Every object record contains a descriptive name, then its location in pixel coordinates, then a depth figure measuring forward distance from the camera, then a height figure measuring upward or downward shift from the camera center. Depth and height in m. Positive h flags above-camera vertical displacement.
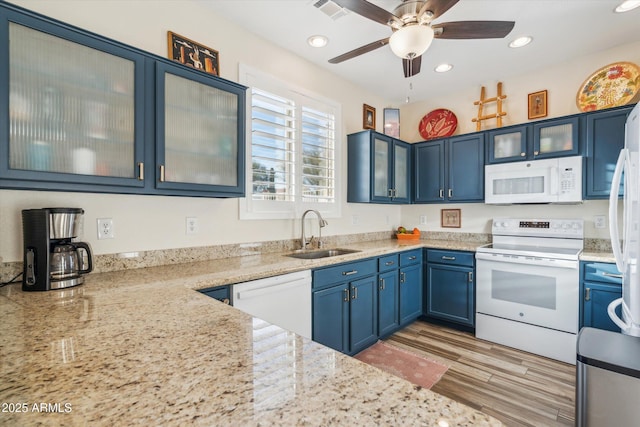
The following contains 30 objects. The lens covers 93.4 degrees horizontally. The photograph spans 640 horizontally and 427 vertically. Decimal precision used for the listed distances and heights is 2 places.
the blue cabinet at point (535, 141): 2.79 +0.72
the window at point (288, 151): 2.56 +0.58
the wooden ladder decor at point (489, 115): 3.42 +1.20
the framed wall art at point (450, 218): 3.81 -0.07
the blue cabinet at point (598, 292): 2.34 -0.63
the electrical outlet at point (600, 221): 2.81 -0.08
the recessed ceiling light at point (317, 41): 2.62 +1.52
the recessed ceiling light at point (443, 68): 3.11 +1.52
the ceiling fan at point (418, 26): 1.77 +1.18
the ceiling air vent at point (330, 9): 2.11 +1.47
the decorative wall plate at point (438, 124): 3.81 +1.16
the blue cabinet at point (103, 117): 1.31 +0.50
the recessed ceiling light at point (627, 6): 2.14 +1.50
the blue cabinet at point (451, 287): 3.10 -0.80
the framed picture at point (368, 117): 3.72 +1.20
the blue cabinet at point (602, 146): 2.55 +0.57
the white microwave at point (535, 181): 2.74 +0.31
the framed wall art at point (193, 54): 2.09 +1.15
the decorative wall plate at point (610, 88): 2.66 +1.15
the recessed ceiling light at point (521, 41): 2.62 +1.52
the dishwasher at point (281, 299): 1.78 -0.55
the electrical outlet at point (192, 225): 2.17 -0.09
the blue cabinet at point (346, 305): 2.27 -0.76
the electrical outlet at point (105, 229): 1.77 -0.10
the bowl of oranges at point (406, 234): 3.91 -0.28
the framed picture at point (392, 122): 3.85 +1.16
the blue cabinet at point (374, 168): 3.30 +0.51
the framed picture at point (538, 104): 3.17 +1.15
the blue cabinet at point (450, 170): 3.39 +0.51
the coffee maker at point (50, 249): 1.38 -0.17
